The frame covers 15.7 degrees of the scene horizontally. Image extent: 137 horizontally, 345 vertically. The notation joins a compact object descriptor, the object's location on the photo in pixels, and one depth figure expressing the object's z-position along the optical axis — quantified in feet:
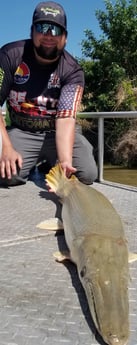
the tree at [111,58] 42.78
